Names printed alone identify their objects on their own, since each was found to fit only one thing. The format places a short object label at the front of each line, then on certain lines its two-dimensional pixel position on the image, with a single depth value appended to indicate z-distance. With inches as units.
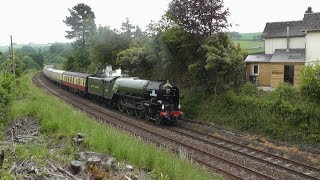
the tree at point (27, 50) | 5320.9
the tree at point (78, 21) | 3044.3
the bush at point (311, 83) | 664.4
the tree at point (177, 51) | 973.8
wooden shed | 1072.8
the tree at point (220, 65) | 872.9
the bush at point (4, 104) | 585.3
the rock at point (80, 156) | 363.0
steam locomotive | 860.6
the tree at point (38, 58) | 4240.7
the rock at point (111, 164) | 353.7
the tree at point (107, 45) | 1631.0
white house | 1046.4
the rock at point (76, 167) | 330.0
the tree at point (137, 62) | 1280.8
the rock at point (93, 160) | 347.9
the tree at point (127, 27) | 1697.8
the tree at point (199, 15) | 923.1
